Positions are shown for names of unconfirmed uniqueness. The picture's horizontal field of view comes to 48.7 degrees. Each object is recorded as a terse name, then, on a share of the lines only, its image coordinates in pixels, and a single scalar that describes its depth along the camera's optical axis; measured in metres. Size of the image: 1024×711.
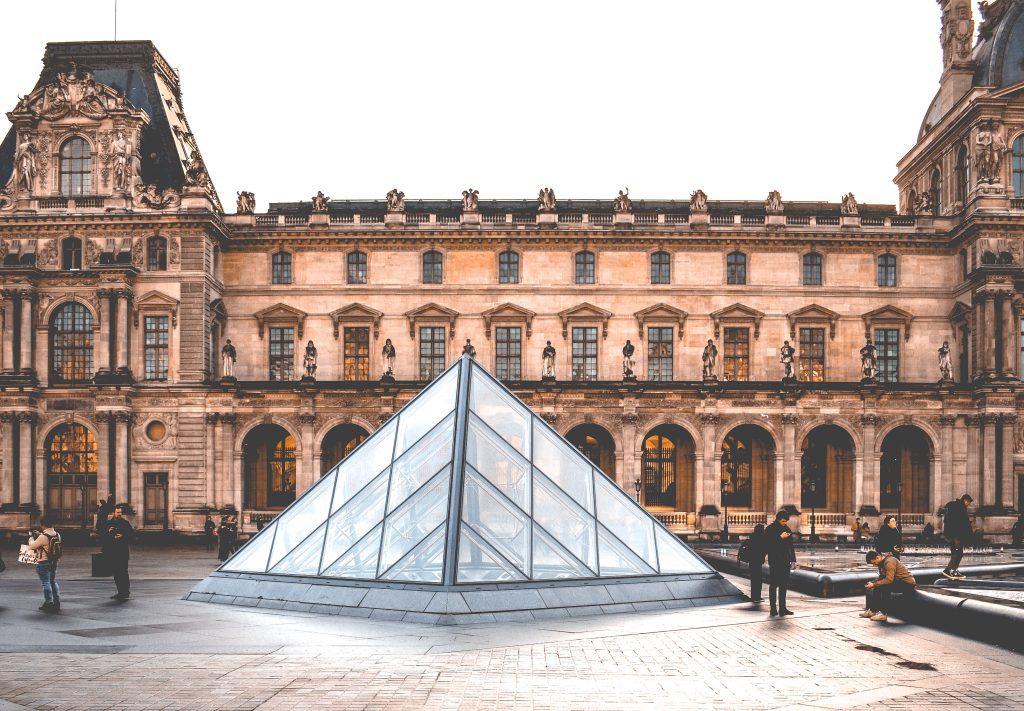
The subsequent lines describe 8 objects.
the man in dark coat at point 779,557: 17.59
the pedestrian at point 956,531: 20.67
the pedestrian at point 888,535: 22.44
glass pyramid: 17.70
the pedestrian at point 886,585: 17.00
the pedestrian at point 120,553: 19.77
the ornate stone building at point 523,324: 43.41
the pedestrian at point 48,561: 17.83
